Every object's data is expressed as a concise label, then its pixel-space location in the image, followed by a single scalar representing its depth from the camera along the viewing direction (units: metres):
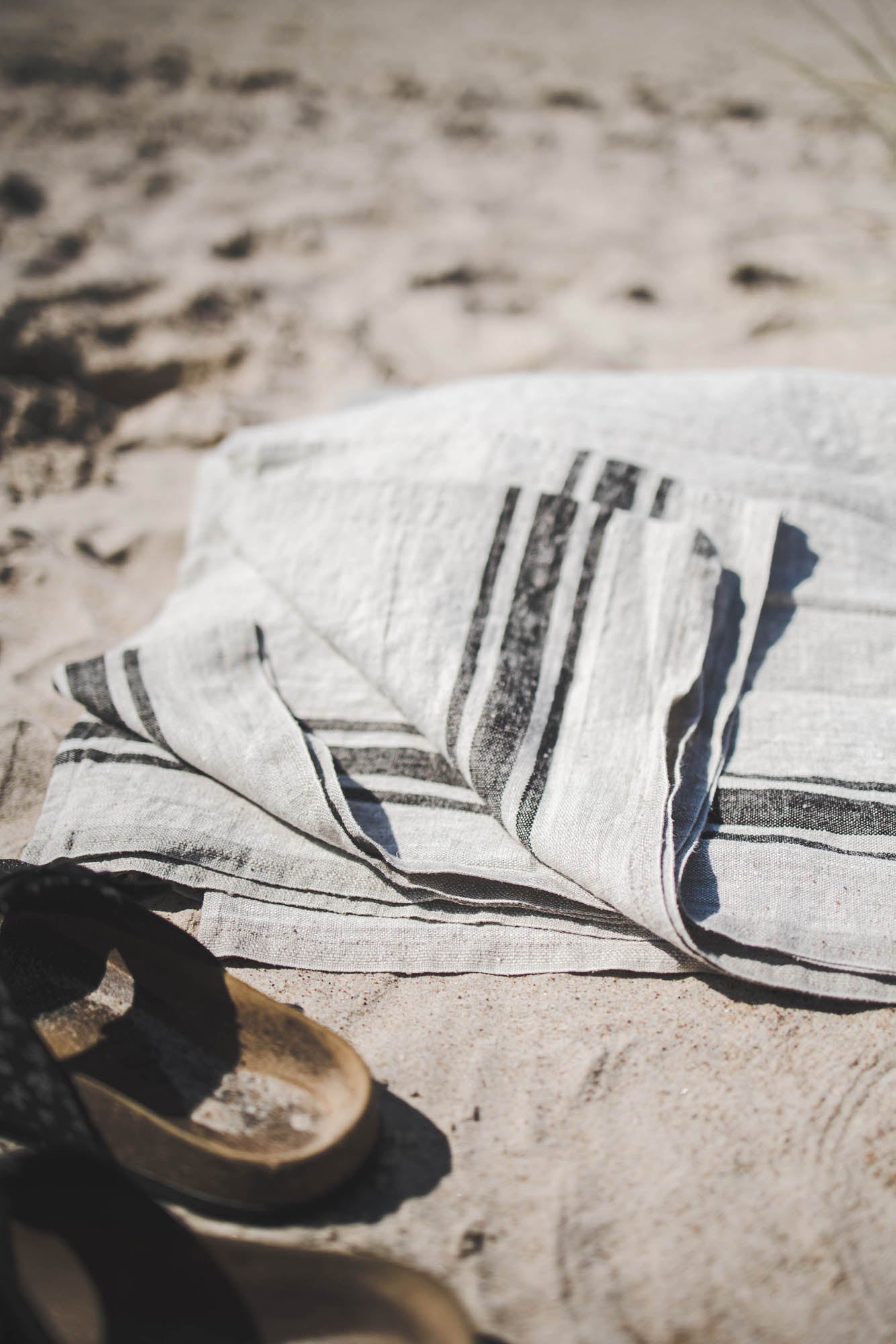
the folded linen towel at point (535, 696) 1.08
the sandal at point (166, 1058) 0.75
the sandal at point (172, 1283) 0.67
